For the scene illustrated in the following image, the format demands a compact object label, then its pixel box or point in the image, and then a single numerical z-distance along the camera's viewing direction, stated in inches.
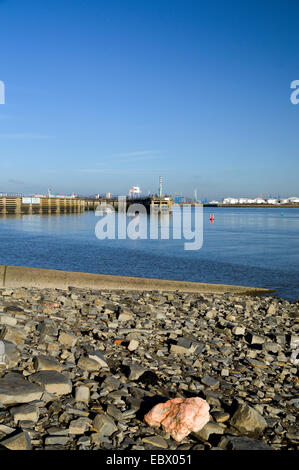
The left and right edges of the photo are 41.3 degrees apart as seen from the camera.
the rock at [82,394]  178.9
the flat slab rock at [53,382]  183.6
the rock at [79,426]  153.5
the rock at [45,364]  203.2
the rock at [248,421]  169.9
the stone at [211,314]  373.2
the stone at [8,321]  270.1
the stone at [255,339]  301.2
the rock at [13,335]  236.1
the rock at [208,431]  160.6
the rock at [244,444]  154.6
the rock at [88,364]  216.1
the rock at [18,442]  137.7
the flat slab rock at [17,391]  167.5
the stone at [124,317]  325.7
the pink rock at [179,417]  159.5
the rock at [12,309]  304.8
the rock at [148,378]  211.9
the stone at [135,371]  213.2
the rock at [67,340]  248.8
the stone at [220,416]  177.3
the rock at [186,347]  263.1
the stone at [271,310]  429.6
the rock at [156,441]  151.2
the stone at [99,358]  223.9
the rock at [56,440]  144.5
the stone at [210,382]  216.7
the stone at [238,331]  325.4
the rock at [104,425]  155.1
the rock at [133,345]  257.9
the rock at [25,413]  156.0
